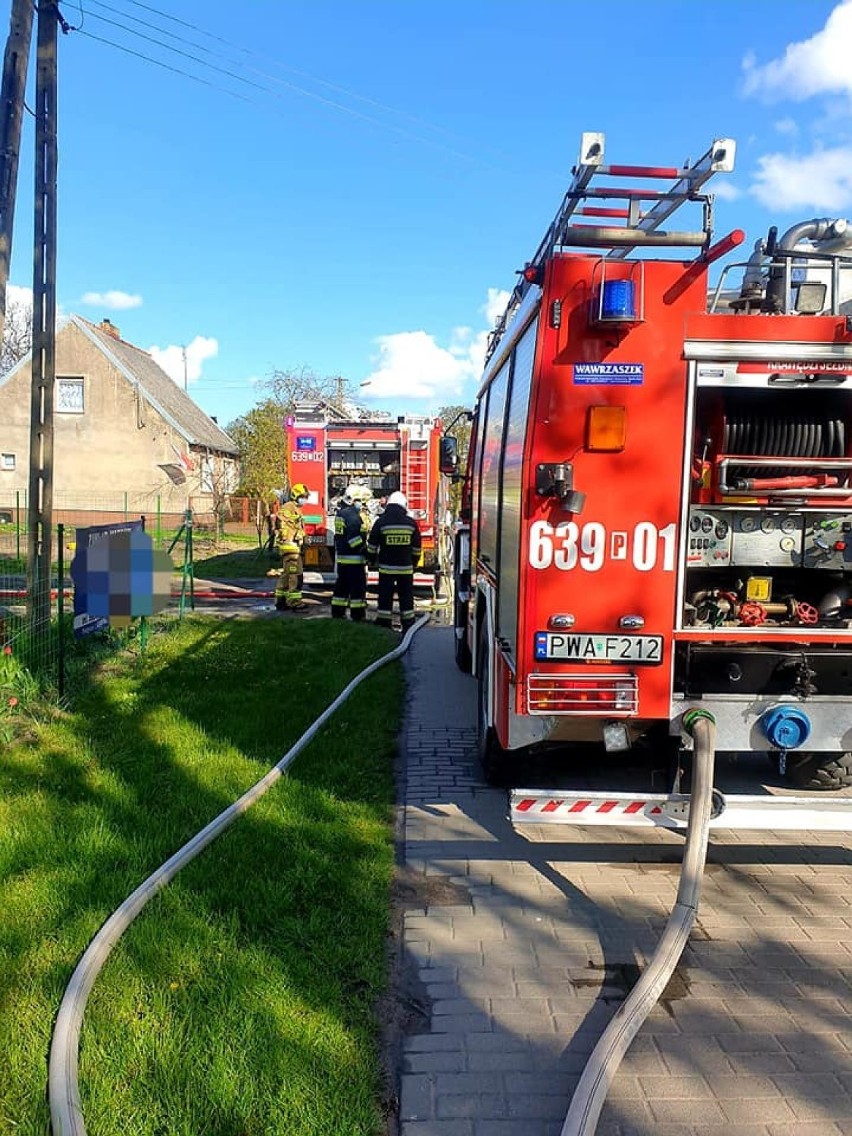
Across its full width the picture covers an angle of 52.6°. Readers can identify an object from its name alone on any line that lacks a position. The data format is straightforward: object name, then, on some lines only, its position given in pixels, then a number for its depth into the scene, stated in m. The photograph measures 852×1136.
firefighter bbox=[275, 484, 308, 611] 12.26
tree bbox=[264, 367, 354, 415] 40.62
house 32.44
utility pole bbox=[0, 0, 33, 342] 6.50
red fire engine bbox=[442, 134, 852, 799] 3.62
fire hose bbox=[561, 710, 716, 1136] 2.49
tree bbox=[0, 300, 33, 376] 44.09
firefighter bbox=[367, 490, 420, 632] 10.73
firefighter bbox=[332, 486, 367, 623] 10.82
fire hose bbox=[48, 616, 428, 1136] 2.43
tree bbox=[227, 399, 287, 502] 32.66
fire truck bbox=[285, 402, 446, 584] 14.49
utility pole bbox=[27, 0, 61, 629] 7.62
